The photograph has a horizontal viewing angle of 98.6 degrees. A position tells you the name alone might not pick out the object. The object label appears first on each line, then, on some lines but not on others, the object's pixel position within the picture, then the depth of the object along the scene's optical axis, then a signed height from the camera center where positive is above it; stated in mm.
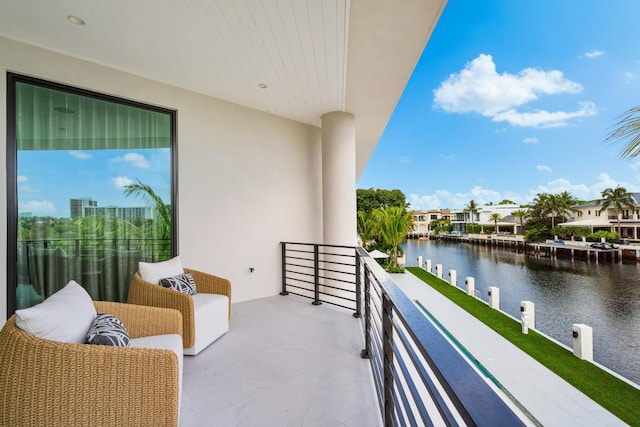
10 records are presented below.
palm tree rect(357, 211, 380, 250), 14859 -453
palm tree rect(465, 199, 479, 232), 41250 +1471
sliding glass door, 2688 +398
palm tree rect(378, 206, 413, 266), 12094 -217
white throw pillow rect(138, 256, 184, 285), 2713 -479
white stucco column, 4539 +699
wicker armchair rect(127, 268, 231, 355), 2414 -726
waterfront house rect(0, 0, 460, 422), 2404 +1683
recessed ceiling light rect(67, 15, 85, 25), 2348 +1773
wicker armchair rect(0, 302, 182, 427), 1246 -756
